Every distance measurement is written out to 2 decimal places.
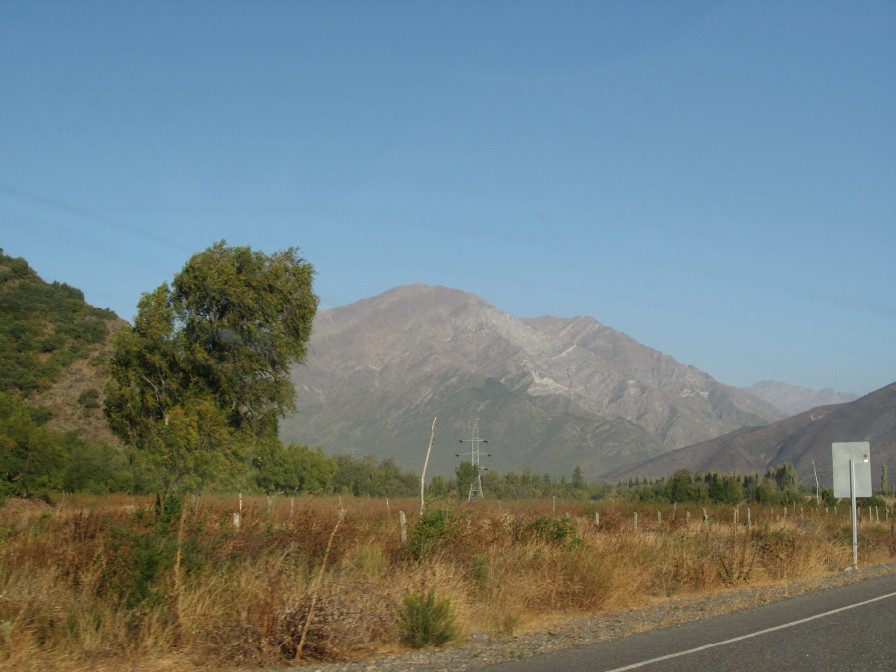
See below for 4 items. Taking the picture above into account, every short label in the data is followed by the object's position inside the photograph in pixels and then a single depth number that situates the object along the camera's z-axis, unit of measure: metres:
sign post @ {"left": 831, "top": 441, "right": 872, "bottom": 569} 23.33
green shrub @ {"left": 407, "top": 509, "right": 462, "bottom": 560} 14.80
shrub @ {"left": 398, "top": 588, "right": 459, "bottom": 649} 11.11
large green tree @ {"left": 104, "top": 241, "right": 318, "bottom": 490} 33.66
